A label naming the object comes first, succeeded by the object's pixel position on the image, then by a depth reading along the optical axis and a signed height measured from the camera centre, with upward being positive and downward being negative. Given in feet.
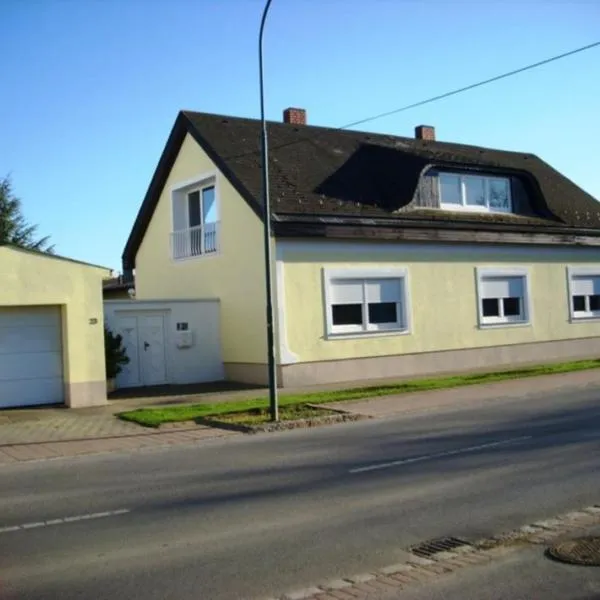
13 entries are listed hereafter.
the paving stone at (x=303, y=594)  16.39 -5.32
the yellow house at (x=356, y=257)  67.10 +7.68
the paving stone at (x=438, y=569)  17.73 -5.32
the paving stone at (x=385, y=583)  16.83 -5.32
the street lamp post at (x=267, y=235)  46.39 +6.33
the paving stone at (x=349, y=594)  16.22 -5.32
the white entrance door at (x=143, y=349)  68.23 -0.20
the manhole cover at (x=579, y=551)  17.71 -5.19
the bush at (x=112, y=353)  64.13 -0.40
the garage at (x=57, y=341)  55.57 +0.71
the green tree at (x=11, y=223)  141.38 +23.38
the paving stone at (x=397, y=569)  17.84 -5.30
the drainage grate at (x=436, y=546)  19.21 -5.28
